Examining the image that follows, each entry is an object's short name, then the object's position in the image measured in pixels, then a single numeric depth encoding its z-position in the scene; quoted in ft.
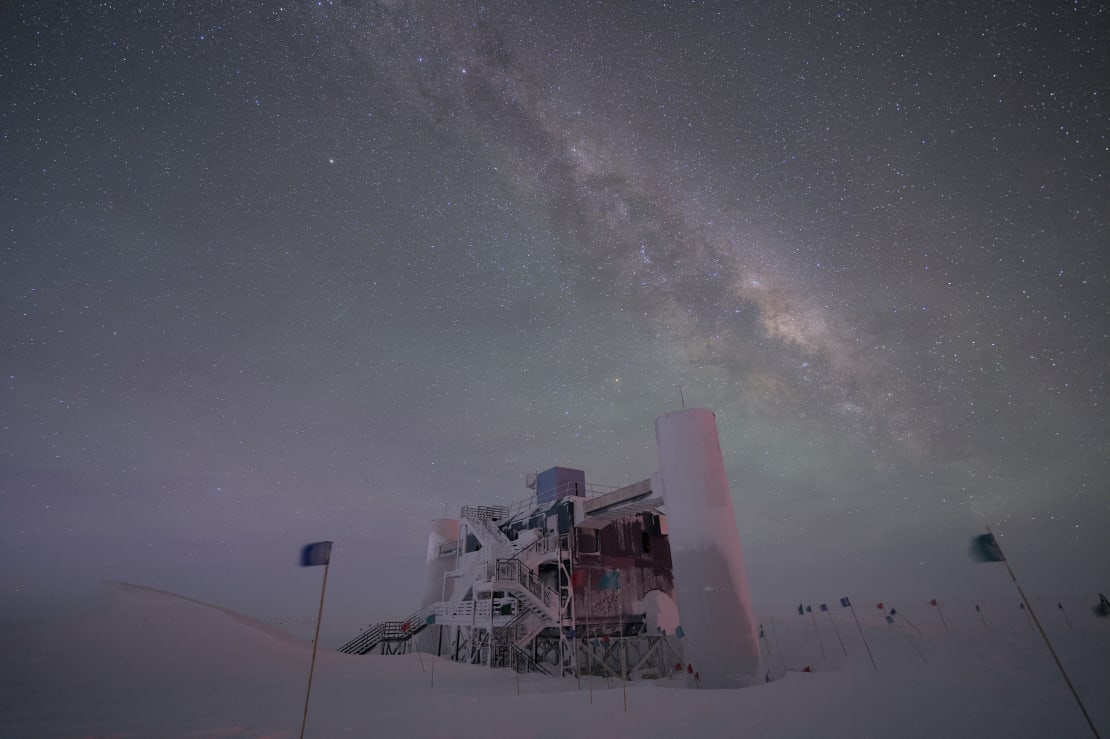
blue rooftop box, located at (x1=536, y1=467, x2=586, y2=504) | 133.28
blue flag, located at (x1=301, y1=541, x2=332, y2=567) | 50.12
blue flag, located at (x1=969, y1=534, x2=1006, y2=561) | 49.94
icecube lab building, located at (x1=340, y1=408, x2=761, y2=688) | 79.20
